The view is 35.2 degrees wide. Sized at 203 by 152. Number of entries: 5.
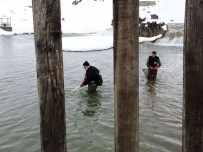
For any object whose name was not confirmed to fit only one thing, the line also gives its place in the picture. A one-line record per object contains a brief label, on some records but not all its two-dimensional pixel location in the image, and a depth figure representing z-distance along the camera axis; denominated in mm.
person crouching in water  11477
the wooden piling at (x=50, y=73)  2270
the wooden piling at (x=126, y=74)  2494
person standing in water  14396
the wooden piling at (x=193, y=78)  2646
